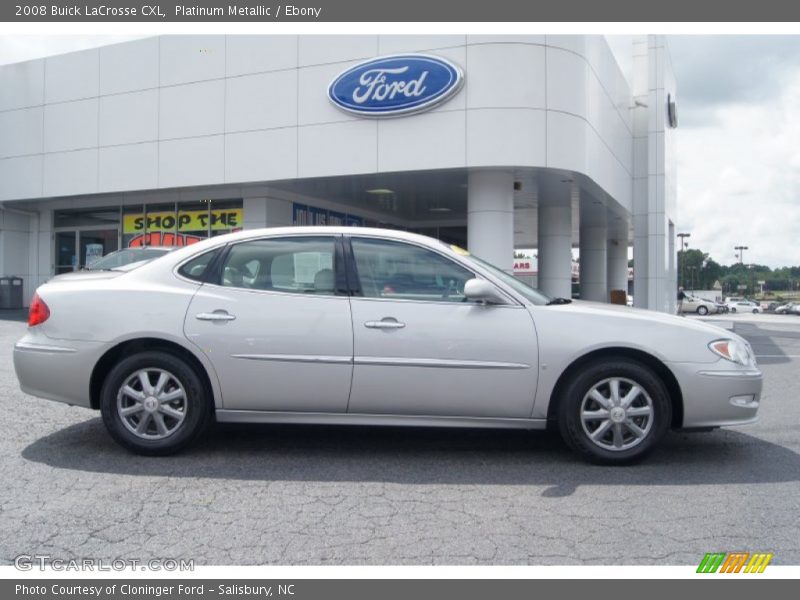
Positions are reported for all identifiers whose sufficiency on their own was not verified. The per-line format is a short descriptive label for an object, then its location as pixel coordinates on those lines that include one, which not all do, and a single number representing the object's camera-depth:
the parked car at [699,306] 48.75
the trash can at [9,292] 20.59
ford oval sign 13.39
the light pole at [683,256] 75.45
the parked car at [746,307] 60.94
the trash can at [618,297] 24.55
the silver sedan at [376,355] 4.54
